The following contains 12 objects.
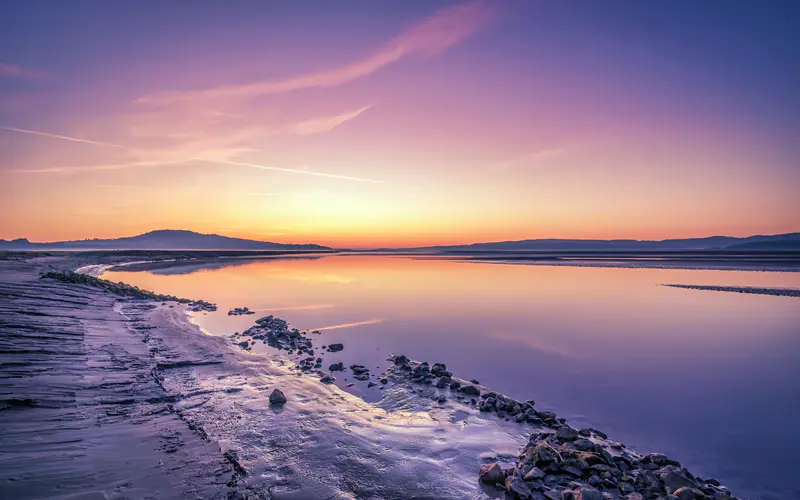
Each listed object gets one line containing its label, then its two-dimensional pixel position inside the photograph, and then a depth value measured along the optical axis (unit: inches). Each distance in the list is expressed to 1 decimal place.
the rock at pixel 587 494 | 202.7
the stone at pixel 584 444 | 256.8
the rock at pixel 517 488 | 209.2
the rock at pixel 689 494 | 205.0
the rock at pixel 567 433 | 276.4
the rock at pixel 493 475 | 226.1
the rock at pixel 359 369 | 452.6
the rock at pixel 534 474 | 224.3
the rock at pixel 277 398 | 335.0
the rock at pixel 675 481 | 217.8
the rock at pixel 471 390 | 384.8
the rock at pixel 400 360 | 475.6
